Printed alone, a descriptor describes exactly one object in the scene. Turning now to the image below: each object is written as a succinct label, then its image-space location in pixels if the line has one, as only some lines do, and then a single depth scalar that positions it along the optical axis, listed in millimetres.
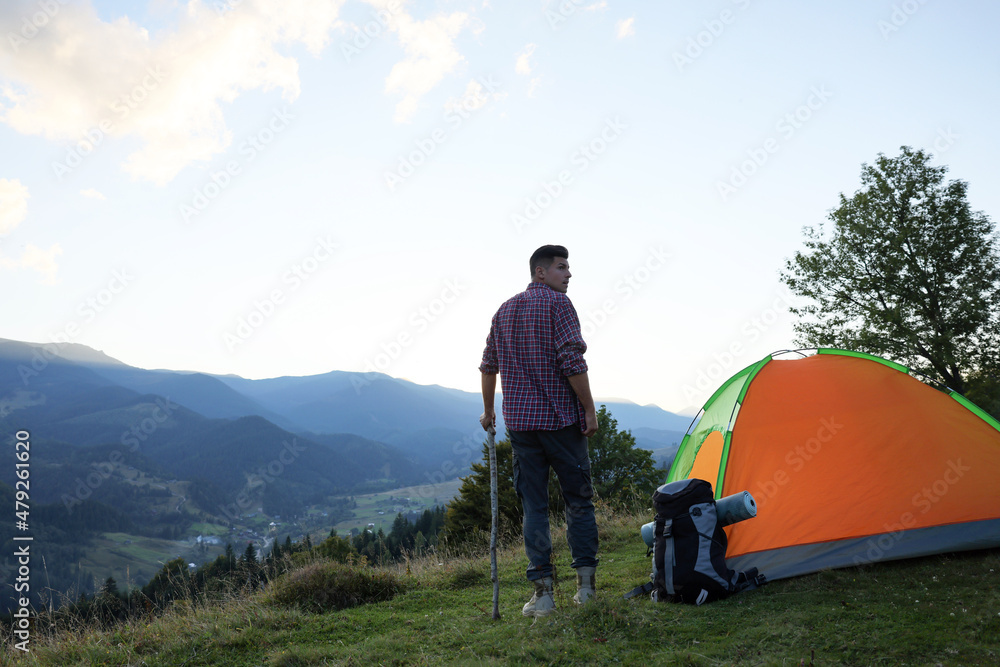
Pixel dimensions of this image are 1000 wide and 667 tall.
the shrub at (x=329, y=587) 5164
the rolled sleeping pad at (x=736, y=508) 4309
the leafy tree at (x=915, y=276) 21453
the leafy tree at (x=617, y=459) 25312
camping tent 4535
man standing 4023
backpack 4156
